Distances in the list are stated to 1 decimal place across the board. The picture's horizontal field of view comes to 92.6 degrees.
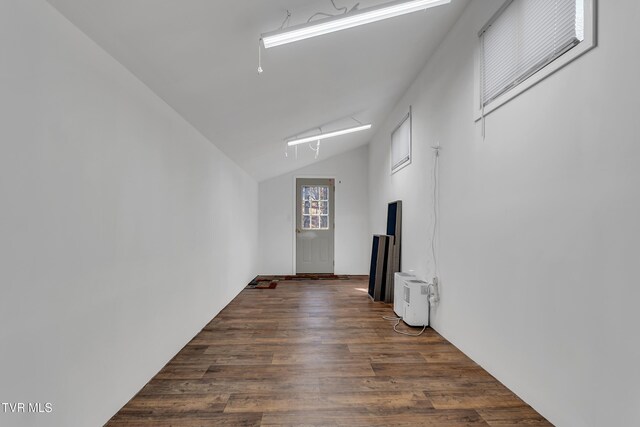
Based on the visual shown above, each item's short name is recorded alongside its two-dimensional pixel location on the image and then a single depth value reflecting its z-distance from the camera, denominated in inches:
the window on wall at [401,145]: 166.1
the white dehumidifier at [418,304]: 130.3
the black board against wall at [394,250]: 175.5
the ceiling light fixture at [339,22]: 73.0
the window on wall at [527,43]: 61.6
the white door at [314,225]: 274.1
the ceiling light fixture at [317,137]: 178.1
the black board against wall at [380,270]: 182.8
